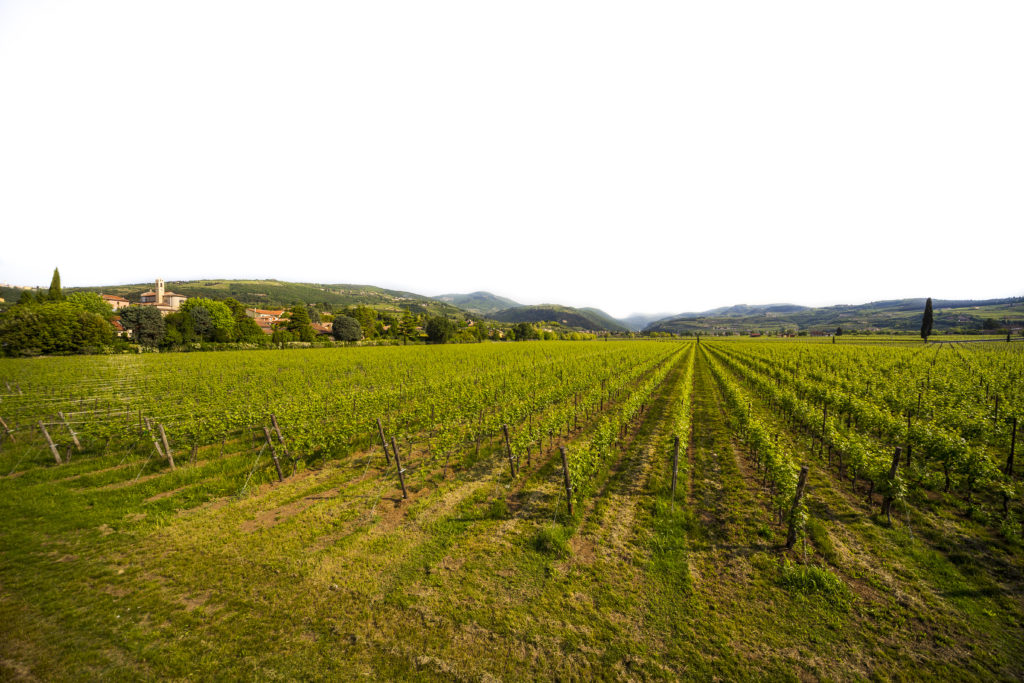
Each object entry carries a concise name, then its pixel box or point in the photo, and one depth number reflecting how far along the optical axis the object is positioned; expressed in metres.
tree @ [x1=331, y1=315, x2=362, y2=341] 83.77
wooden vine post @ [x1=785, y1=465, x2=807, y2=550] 7.16
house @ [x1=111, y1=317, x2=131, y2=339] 67.31
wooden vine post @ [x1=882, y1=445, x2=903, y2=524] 8.16
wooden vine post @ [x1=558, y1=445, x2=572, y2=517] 8.65
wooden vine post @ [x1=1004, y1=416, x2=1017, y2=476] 9.48
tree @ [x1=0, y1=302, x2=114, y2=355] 48.06
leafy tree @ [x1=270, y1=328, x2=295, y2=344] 76.94
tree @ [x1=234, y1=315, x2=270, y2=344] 75.00
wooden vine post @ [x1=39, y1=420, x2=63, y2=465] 12.51
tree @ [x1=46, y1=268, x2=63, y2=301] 70.25
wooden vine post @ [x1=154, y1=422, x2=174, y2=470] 12.08
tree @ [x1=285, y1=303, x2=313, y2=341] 81.19
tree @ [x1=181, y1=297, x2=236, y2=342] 72.41
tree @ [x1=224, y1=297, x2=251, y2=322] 80.23
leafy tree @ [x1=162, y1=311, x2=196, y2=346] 63.55
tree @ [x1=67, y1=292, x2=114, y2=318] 76.50
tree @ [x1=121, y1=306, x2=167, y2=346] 61.81
